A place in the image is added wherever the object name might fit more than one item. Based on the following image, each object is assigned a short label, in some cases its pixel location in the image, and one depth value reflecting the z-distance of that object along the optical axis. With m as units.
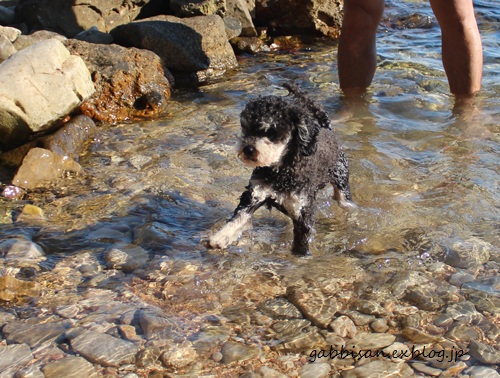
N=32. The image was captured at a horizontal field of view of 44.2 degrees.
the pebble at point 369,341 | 3.71
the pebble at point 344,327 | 3.85
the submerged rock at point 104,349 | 3.56
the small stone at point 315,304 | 4.00
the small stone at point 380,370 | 3.47
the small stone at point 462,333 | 3.78
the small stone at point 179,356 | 3.56
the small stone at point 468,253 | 4.60
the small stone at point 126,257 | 4.59
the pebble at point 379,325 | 3.87
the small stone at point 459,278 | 4.38
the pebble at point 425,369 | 3.46
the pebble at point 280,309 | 4.04
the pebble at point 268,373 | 3.47
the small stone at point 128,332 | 3.76
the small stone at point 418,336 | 3.75
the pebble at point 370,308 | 4.04
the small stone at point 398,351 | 3.61
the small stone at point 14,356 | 3.47
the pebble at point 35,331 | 3.68
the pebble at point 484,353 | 3.56
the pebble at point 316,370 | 3.47
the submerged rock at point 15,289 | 4.10
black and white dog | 4.12
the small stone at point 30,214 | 5.20
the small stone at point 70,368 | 3.43
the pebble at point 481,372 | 3.44
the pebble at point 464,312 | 3.95
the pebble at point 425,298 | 4.11
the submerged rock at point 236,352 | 3.60
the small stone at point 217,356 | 3.60
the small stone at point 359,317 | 3.95
